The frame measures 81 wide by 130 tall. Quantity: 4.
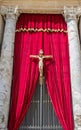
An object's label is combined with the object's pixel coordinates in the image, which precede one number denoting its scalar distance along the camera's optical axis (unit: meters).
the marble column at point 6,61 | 7.16
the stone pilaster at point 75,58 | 7.20
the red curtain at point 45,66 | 7.29
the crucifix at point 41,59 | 7.73
